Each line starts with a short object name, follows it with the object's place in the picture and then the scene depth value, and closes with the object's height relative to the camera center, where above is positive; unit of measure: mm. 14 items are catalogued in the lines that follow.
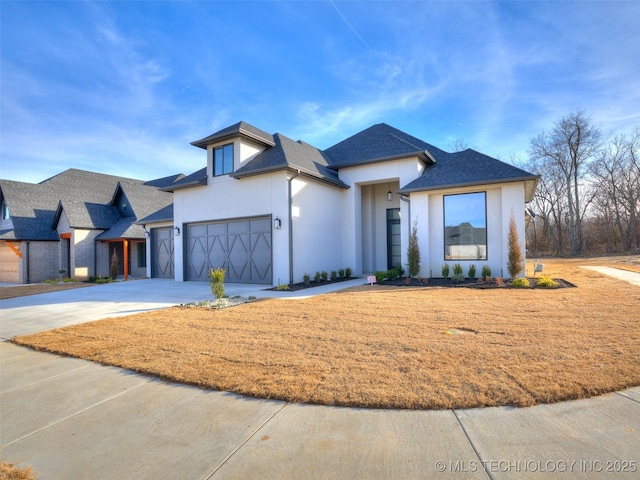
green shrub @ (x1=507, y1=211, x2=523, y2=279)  10953 -397
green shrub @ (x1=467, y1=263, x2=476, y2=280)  11930 -1045
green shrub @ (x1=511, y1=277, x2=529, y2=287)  10086 -1241
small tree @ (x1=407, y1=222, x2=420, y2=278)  12414 -464
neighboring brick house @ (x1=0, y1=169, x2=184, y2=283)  19156 +1145
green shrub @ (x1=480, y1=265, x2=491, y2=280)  11800 -1038
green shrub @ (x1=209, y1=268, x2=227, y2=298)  8664 -968
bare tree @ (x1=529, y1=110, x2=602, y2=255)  32219 +8893
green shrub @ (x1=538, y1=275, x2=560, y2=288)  9984 -1258
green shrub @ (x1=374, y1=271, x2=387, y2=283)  12430 -1190
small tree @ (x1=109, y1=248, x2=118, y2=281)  17891 -1068
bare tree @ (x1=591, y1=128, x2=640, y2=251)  31547 +5196
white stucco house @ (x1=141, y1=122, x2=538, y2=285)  12094 +1631
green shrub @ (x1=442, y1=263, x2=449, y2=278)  12250 -1049
